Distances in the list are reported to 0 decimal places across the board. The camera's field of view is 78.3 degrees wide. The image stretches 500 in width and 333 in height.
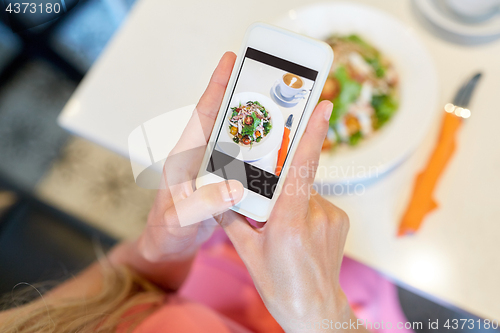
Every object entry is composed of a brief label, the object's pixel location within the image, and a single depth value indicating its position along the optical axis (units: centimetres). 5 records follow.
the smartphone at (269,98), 32
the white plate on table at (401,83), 44
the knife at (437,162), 46
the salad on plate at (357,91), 49
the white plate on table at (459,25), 51
